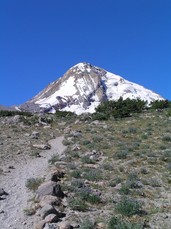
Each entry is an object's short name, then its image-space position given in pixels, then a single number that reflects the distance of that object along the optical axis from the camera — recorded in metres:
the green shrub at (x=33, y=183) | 11.50
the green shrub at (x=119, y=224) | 7.63
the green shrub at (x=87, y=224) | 7.99
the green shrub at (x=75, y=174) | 12.73
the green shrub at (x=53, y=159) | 15.74
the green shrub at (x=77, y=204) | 9.39
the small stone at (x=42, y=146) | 19.67
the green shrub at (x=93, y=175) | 12.36
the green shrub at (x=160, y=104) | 44.33
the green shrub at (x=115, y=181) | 11.71
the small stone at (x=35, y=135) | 22.80
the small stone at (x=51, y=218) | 8.42
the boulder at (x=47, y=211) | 8.76
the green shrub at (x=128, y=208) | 8.91
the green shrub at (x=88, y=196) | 9.97
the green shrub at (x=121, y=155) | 16.12
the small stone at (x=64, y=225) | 7.97
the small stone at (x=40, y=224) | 8.13
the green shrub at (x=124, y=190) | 10.87
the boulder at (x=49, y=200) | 9.47
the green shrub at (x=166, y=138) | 20.72
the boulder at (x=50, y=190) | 10.24
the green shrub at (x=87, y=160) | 15.22
